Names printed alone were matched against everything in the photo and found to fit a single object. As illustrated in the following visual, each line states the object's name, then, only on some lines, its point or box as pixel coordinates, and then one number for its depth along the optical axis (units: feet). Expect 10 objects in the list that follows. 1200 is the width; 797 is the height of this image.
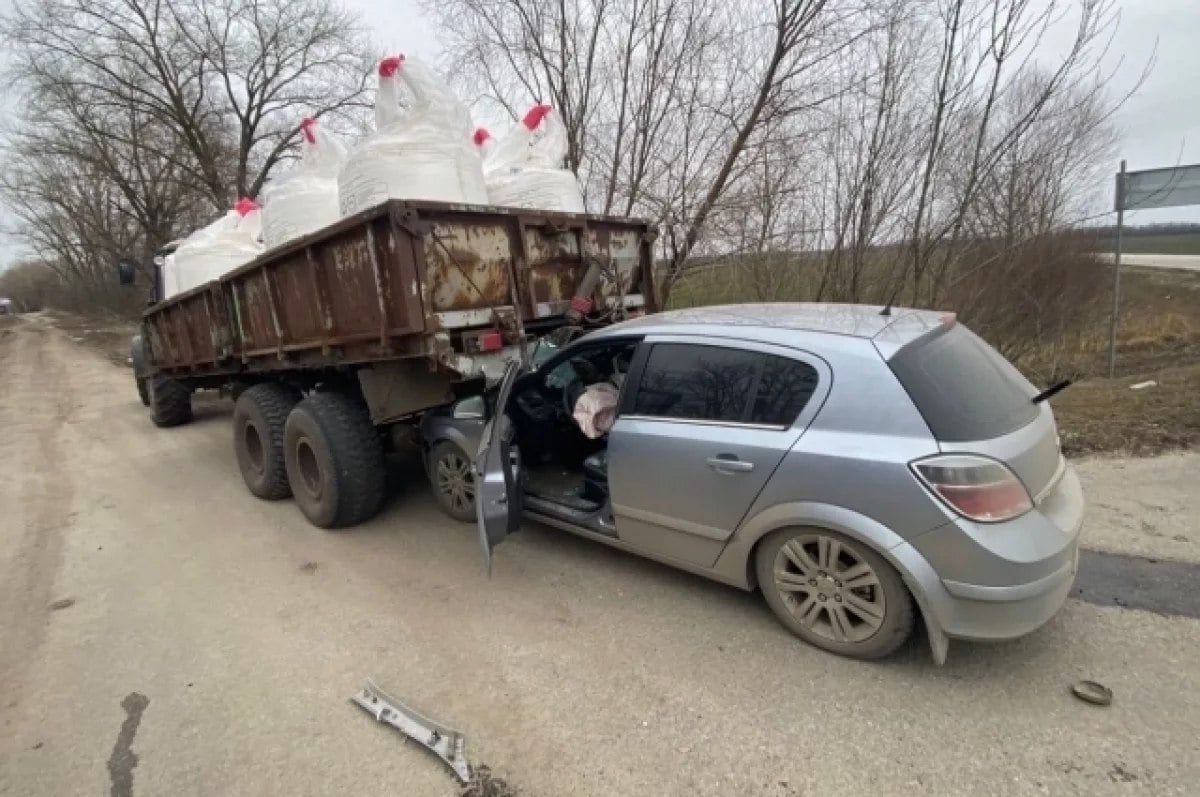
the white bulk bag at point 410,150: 12.16
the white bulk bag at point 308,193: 14.96
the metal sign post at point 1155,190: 20.54
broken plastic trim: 6.99
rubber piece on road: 7.18
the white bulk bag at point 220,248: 20.26
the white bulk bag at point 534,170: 14.99
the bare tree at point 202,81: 62.64
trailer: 11.41
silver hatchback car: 7.21
